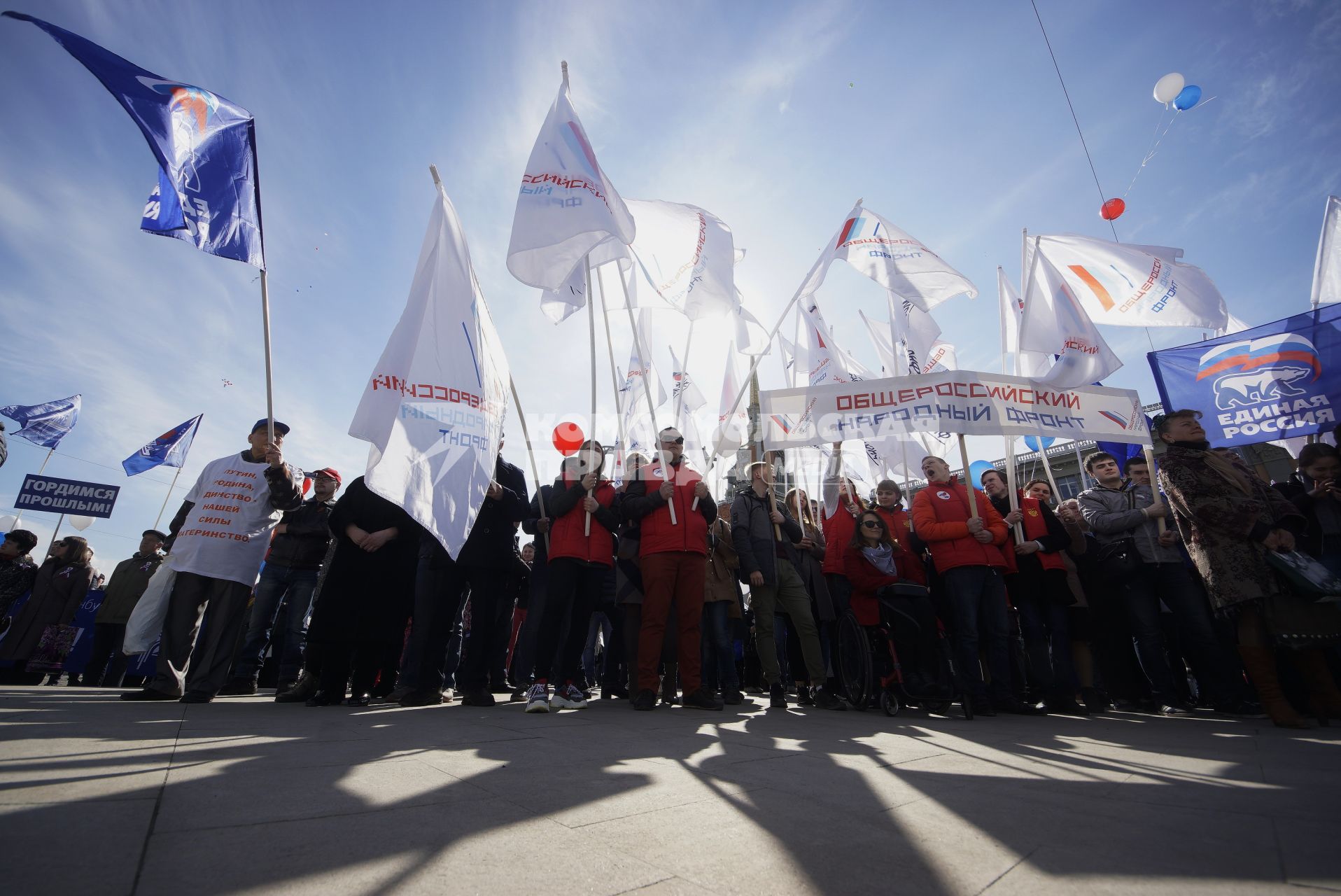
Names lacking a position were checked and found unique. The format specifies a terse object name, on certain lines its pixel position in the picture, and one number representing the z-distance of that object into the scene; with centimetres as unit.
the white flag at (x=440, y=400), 420
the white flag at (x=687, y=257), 636
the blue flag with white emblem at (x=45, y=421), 1387
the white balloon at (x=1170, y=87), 878
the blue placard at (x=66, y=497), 1377
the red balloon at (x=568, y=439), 675
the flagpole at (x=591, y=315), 543
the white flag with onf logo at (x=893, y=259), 715
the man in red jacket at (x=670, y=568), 482
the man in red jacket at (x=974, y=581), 515
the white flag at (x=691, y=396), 1171
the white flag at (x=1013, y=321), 675
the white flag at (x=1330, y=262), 677
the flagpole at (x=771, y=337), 659
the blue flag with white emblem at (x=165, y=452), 1305
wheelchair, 504
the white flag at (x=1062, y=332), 618
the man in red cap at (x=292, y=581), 603
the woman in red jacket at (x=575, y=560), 470
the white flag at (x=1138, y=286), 691
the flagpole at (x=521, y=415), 516
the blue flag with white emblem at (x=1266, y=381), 642
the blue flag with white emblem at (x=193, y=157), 407
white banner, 589
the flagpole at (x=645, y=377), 538
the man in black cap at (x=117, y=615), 768
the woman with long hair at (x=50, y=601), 741
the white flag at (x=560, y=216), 506
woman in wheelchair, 504
